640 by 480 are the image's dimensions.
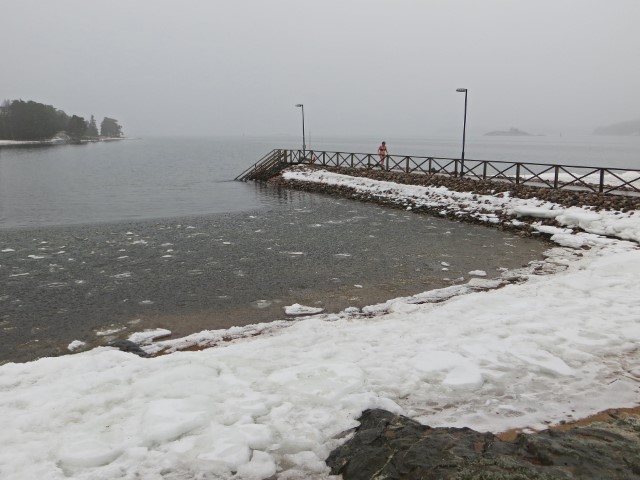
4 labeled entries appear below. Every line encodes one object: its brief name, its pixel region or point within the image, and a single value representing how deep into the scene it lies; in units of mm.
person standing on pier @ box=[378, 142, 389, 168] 34125
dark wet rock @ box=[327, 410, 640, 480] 3406
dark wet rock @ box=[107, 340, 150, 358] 7252
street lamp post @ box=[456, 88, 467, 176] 28278
